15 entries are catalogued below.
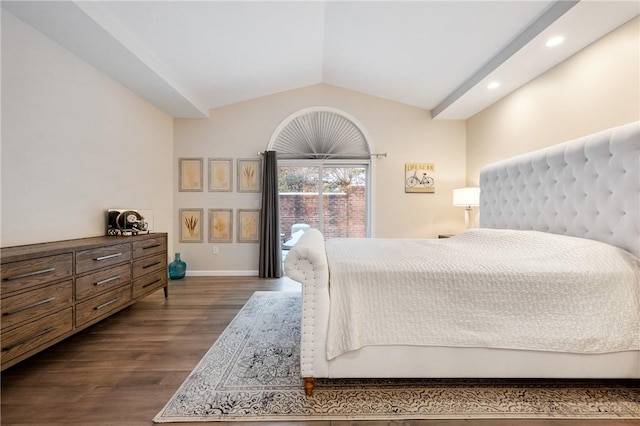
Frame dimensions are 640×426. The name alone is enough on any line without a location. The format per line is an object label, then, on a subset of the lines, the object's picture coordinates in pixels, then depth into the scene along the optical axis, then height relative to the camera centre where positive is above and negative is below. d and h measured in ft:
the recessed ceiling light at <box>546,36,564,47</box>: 6.81 +4.50
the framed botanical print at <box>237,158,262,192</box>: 13.44 +1.97
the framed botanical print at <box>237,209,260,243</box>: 13.48 -0.61
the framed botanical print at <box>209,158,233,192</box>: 13.41 +2.01
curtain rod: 13.33 +2.95
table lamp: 11.13 +0.63
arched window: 13.61 +1.98
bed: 4.44 -1.76
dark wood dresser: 4.68 -1.60
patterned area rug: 4.18 -3.12
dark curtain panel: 12.96 -0.44
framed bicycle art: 13.44 +1.87
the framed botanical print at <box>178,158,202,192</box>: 13.33 +1.90
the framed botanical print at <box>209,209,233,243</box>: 13.43 -0.60
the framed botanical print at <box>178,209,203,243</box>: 13.37 -0.50
